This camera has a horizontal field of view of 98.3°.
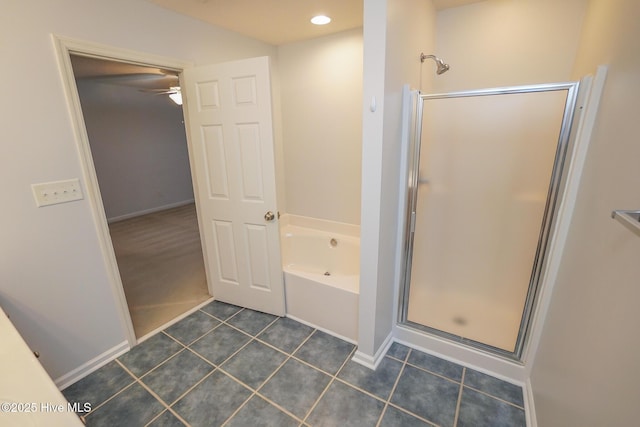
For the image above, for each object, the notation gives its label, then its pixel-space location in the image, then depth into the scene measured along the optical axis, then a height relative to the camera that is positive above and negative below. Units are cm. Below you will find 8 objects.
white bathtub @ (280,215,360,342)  197 -109
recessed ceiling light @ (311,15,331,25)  208 +91
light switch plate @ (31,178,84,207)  147 -25
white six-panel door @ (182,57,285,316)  192 -26
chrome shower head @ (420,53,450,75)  174 +46
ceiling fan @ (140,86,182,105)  270 +49
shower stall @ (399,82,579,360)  144 -40
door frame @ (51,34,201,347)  149 +12
